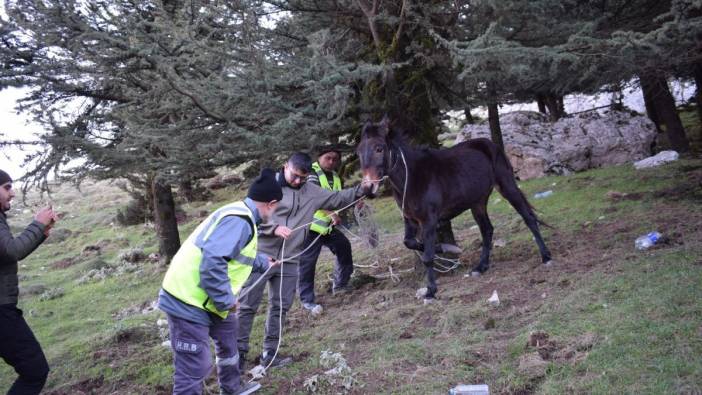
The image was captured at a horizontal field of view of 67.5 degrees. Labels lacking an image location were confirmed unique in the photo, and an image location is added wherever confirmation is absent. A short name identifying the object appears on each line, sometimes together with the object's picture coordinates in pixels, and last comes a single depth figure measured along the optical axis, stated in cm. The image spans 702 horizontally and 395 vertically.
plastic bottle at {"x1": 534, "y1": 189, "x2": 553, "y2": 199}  1213
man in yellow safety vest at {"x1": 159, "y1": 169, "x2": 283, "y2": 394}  383
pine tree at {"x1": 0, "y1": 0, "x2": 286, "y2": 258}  615
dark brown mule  647
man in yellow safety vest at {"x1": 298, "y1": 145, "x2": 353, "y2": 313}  727
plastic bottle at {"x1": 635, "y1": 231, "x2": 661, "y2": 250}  674
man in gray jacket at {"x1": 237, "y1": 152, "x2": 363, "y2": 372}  526
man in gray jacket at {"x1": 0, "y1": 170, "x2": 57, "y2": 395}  423
